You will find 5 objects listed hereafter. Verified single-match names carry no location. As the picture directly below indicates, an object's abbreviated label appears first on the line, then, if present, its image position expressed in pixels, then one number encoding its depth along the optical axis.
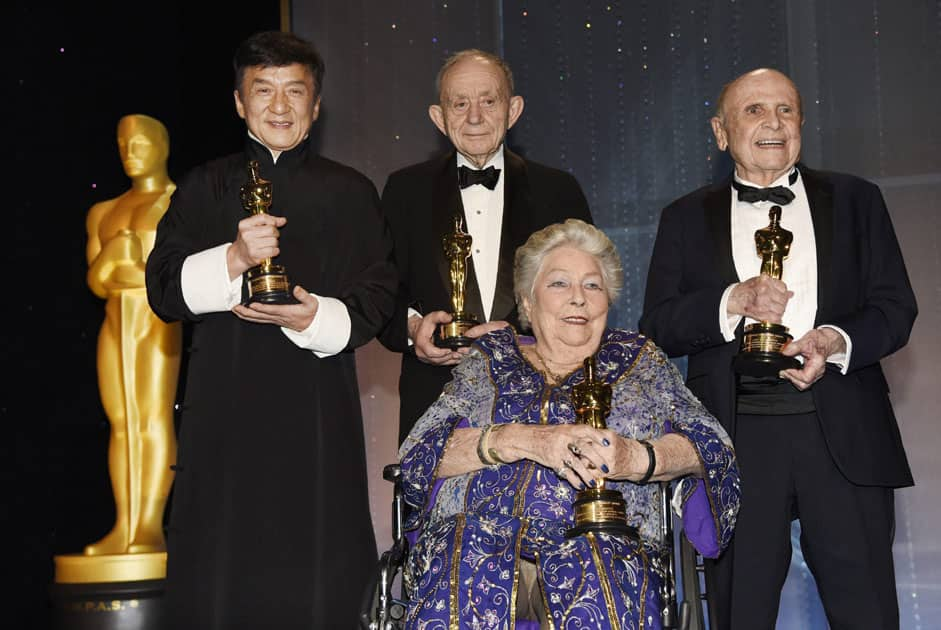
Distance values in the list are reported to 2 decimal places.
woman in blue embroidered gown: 2.74
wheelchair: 2.72
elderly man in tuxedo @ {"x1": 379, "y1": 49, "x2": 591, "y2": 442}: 3.75
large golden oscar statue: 5.27
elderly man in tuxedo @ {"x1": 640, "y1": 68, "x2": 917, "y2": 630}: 3.30
